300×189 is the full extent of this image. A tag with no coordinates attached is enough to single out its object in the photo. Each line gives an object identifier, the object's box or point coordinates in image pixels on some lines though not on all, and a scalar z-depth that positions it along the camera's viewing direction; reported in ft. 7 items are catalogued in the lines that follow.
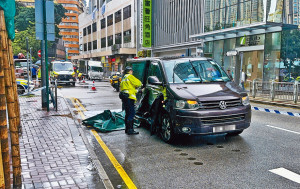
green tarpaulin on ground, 26.96
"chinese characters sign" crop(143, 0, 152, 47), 121.80
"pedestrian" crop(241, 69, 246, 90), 63.67
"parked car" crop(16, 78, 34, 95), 55.66
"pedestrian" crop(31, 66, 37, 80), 90.83
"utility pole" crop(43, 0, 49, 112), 34.78
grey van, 19.81
